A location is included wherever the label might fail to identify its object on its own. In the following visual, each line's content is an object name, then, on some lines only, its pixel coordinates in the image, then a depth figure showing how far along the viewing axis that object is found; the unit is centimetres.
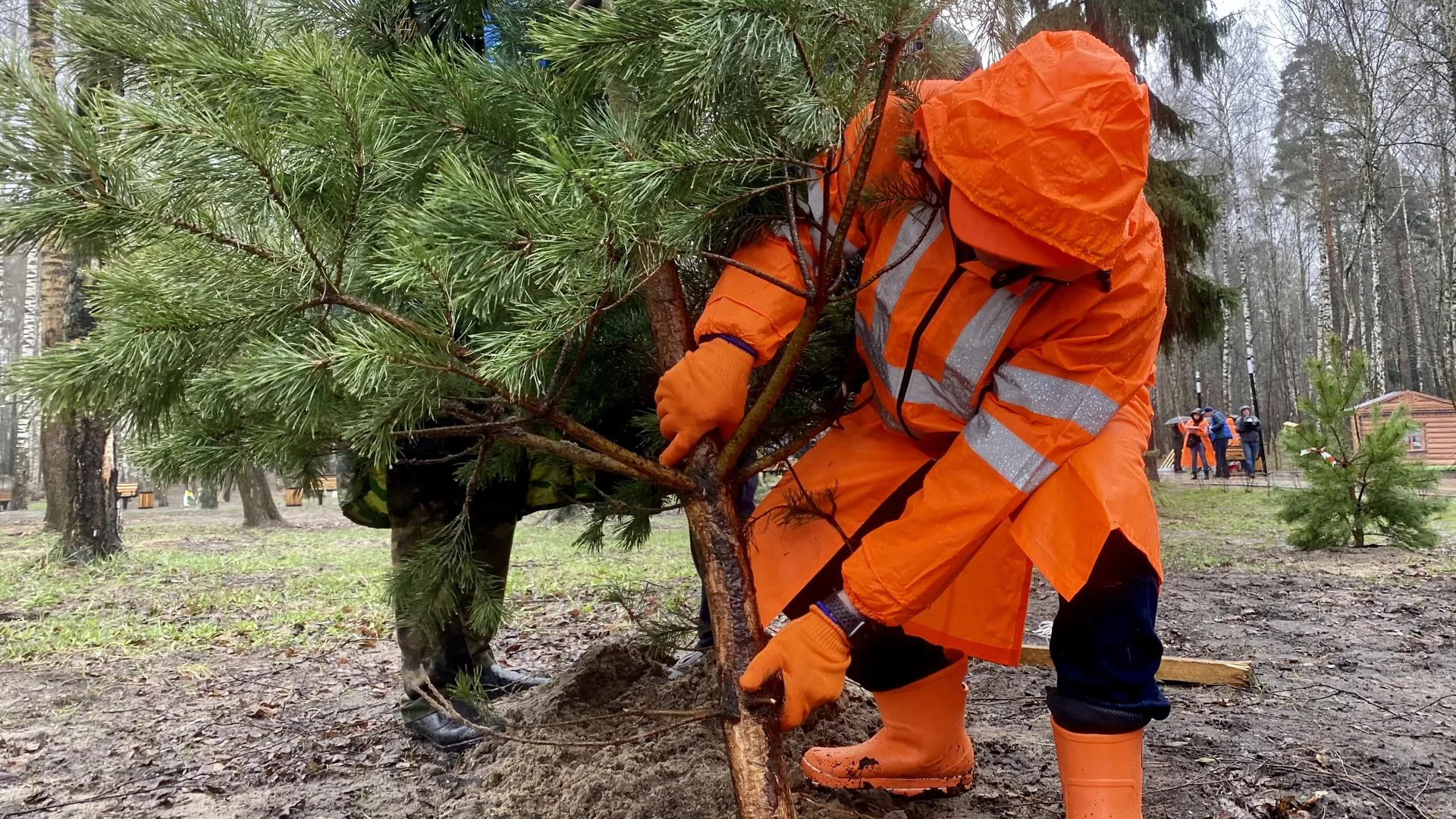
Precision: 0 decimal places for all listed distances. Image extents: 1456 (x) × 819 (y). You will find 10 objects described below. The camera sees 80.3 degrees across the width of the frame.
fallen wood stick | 271
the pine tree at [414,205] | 113
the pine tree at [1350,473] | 615
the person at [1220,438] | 1664
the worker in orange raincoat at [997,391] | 134
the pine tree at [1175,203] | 716
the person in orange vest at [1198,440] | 1716
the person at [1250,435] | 1596
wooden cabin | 1859
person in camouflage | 234
